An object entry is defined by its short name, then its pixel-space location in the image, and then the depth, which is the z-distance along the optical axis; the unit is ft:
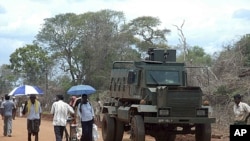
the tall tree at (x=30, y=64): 187.73
